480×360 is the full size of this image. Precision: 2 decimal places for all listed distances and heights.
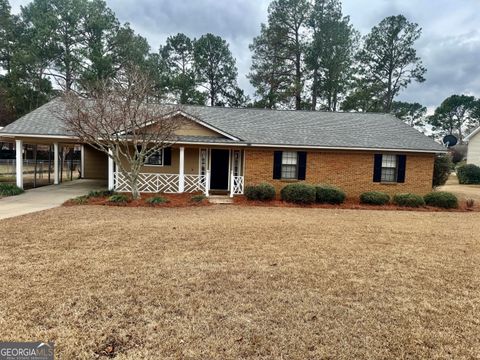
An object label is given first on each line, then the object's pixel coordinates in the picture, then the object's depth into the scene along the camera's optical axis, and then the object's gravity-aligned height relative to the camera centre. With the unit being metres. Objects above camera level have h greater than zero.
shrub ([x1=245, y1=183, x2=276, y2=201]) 13.35 -1.22
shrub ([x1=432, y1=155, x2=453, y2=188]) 16.39 +0.05
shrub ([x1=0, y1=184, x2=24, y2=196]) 13.20 -1.49
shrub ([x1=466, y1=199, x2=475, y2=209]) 13.75 -1.51
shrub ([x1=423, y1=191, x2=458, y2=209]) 13.37 -1.33
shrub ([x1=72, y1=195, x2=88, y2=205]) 11.73 -1.63
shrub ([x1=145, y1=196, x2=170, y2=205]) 12.06 -1.59
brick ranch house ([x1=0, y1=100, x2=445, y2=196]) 14.52 +0.43
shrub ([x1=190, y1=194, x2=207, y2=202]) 12.76 -1.51
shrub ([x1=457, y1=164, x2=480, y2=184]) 26.53 -0.29
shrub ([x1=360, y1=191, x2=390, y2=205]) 13.66 -1.36
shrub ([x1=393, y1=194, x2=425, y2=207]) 13.45 -1.40
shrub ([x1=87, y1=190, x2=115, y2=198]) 13.02 -1.50
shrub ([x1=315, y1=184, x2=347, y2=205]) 13.36 -1.25
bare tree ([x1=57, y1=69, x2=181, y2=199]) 11.95 +1.65
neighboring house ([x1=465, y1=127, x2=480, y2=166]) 28.63 +2.30
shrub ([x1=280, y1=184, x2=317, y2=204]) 13.14 -1.22
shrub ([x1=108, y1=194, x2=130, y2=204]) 11.86 -1.54
